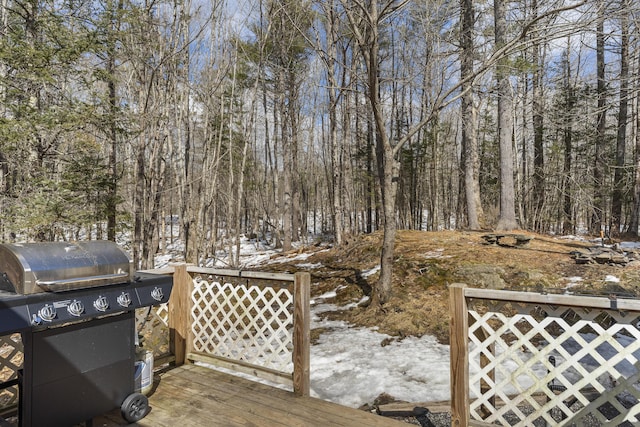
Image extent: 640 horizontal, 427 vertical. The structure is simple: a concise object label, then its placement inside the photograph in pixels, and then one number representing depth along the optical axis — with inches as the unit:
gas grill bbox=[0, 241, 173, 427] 69.3
